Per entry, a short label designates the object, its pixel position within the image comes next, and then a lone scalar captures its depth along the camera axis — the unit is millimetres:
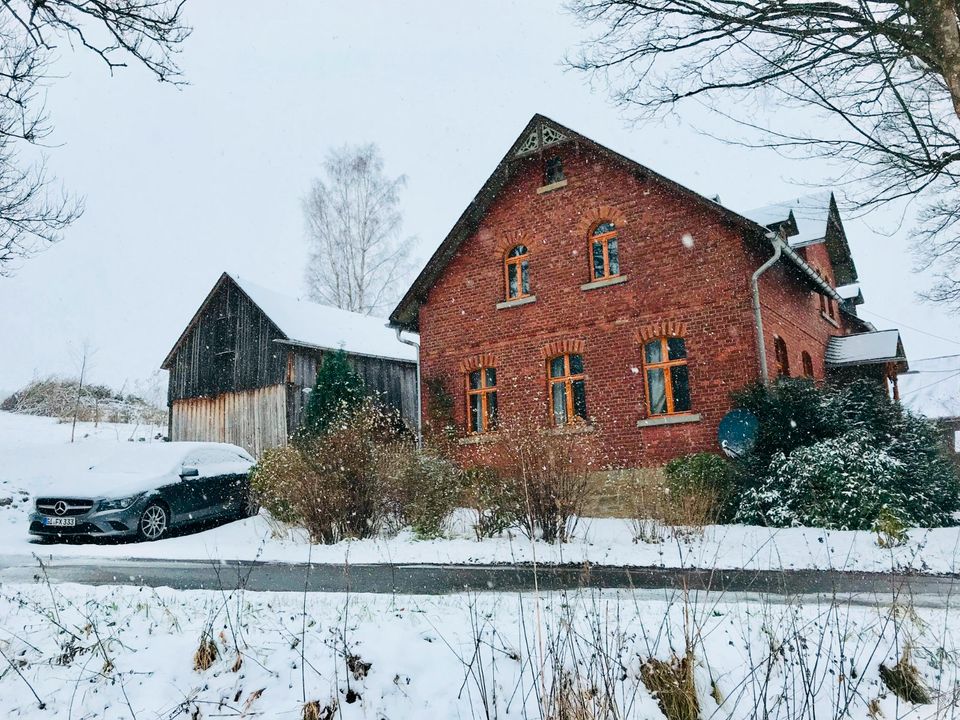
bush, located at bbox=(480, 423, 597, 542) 9367
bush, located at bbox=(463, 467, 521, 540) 9617
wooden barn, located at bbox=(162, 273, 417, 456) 21422
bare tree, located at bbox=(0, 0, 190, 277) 6172
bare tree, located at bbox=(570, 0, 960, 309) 7953
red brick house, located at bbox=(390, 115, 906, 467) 13492
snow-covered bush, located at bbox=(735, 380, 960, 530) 10109
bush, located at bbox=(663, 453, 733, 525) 11219
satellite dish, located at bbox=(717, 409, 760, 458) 12148
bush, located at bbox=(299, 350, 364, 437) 15438
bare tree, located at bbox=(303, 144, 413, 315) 30781
